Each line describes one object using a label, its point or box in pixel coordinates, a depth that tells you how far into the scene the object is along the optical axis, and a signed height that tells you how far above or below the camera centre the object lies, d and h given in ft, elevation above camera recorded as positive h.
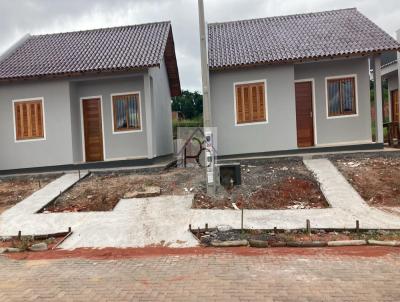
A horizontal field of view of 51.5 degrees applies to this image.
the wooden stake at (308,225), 27.27 -5.59
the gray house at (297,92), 46.85 +5.71
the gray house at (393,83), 59.21 +8.18
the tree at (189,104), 161.04 +16.45
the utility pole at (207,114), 35.63 +2.71
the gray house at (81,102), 47.73 +5.83
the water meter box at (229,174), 37.60 -2.74
